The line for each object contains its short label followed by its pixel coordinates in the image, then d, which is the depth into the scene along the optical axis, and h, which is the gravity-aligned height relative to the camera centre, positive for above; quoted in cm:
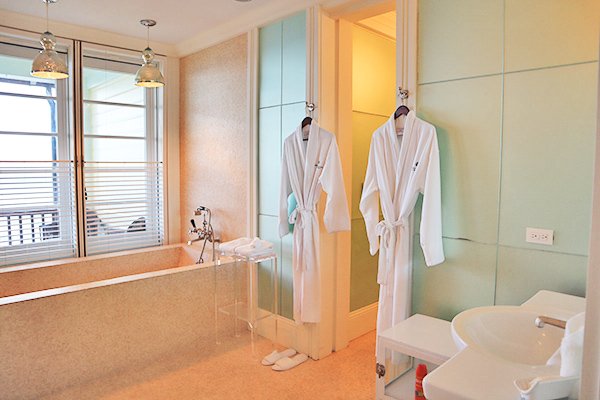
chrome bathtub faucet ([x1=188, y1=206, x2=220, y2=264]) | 407 -51
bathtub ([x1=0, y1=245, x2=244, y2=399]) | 260 -96
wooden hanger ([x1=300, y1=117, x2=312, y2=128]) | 310 +41
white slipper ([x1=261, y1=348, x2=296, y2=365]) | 312 -131
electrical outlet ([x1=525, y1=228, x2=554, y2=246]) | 210 -28
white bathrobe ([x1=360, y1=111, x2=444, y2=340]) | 240 -14
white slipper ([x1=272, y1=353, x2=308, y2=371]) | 304 -131
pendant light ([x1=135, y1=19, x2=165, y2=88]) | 320 +75
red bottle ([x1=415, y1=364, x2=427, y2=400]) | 212 -99
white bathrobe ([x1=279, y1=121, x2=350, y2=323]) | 302 -16
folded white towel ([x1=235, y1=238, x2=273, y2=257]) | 319 -53
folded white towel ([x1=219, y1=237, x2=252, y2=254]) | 326 -51
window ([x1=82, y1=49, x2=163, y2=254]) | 404 +18
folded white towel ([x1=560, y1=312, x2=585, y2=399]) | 103 -42
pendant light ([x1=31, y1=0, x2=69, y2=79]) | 272 +71
